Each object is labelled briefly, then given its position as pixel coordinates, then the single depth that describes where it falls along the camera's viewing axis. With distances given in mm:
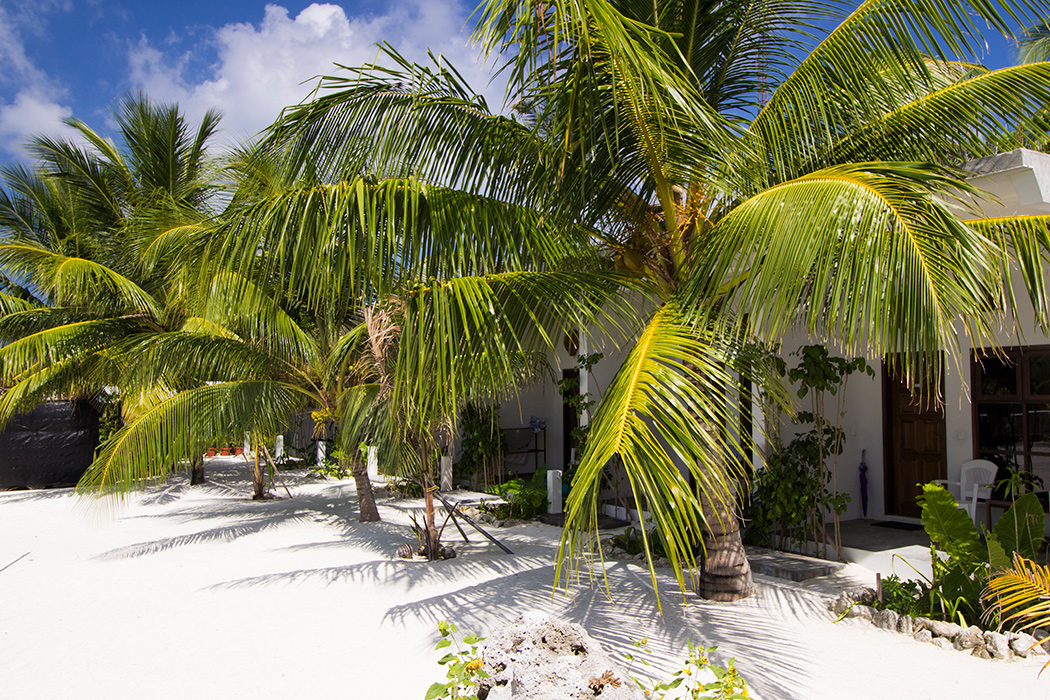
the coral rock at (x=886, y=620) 4648
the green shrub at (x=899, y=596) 4836
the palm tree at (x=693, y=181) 2939
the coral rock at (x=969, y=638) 4238
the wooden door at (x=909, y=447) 7806
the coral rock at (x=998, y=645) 4114
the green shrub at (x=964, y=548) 4609
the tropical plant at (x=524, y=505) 9477
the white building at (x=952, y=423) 6922
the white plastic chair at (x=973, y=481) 6910
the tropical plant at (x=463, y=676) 2762
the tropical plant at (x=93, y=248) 11117
